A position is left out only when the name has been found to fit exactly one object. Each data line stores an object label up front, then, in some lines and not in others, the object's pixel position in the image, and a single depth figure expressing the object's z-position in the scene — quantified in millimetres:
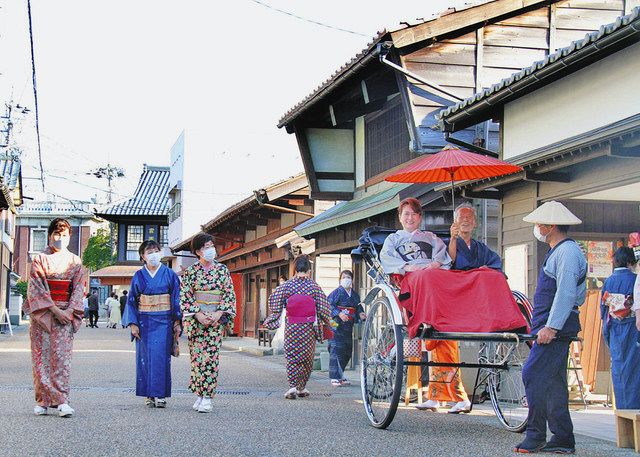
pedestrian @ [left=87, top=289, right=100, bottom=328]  46375
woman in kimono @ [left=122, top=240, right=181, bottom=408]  9852
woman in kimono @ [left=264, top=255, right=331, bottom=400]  11969
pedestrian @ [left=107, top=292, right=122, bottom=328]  47406
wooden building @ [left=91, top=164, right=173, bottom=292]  55719
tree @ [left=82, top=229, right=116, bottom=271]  64625
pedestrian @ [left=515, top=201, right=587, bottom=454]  6801
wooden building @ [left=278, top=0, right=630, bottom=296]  14695
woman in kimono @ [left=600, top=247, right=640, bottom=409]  8812
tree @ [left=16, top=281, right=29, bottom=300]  60044
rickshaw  7520
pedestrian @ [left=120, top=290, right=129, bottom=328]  41469
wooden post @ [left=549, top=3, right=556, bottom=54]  15891
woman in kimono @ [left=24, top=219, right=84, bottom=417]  8906
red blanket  7520
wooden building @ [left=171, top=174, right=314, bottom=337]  23906
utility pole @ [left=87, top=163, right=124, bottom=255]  64062
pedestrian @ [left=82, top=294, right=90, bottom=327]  48844
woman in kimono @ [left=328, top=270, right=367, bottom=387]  14664
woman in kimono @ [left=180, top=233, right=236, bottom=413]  10016
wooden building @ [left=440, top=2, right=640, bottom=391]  9195
